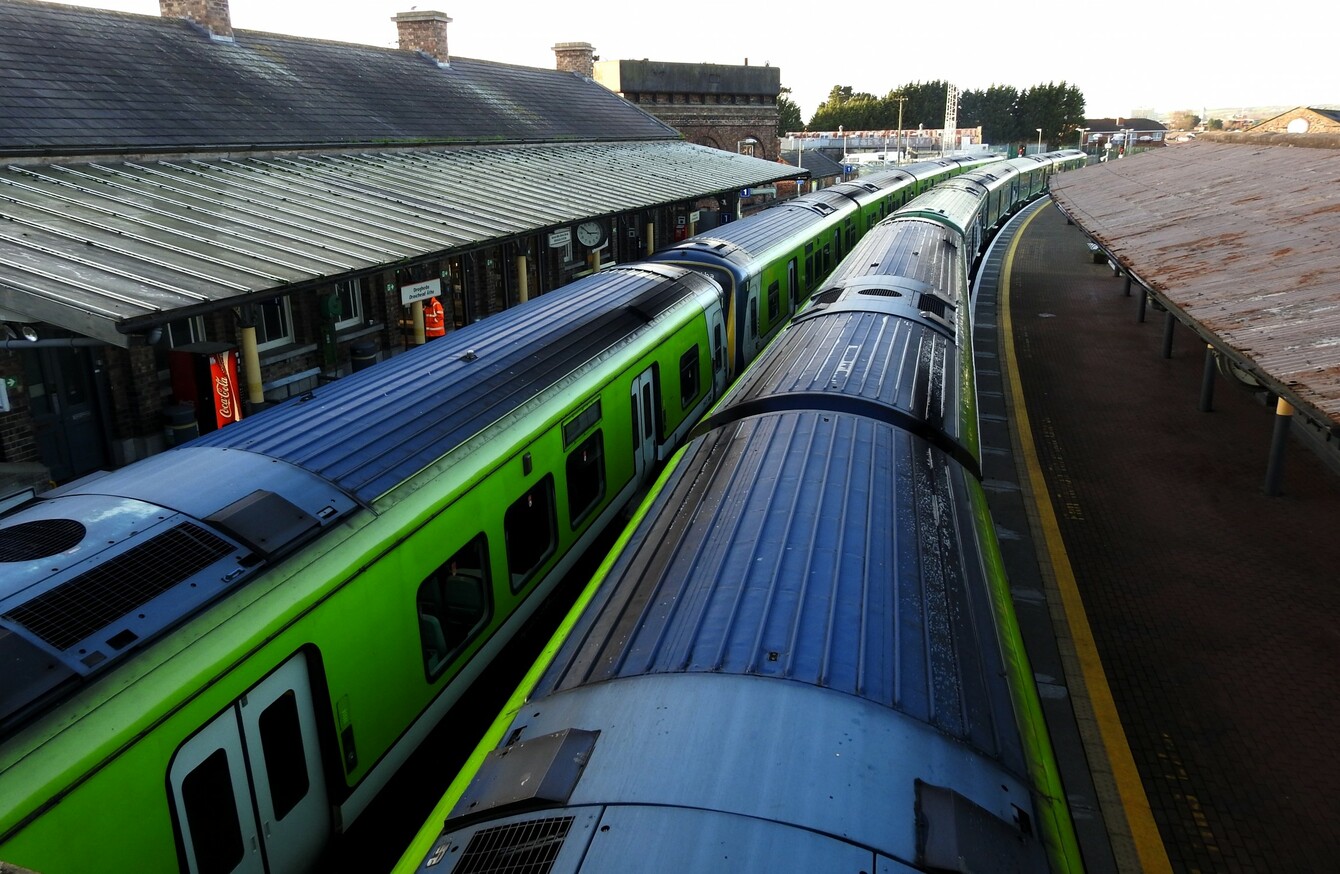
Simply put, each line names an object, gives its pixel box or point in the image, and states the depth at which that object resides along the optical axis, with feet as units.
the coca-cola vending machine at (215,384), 32.94
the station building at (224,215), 29.37
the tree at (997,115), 341.21
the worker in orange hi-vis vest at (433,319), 50.85
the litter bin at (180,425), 36.81
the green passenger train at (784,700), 8.91
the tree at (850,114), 337.31
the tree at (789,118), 341.62
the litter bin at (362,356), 46.65
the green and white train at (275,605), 10.87
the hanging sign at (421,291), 45.14
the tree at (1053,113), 331.77
